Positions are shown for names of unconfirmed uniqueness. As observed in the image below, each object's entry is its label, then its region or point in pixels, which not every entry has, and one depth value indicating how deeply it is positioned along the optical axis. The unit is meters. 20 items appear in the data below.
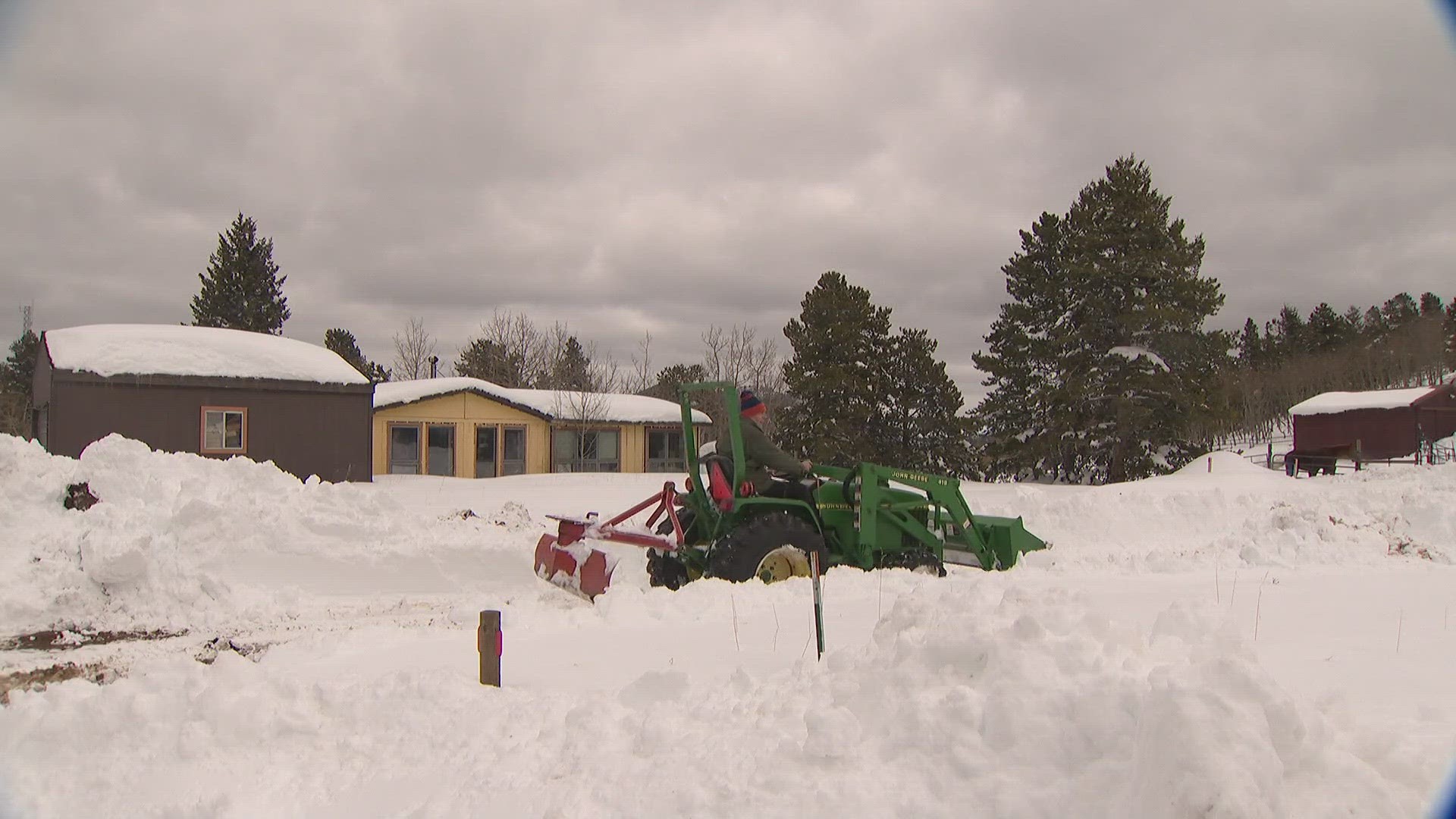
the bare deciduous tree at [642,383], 49.19
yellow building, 28.08
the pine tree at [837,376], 30.23
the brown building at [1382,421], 34.81
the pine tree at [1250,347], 80.69
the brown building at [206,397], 19.86
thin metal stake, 4.89
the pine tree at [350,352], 56.34
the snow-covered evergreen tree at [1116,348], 27.47
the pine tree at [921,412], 30.67
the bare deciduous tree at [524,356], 49.75
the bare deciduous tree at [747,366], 42.06
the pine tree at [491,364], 49.78
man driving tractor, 8.34
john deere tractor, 8.05
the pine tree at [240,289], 48.03
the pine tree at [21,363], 54.78
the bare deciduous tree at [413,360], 53.66
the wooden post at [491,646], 4.93
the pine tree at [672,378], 52.78
